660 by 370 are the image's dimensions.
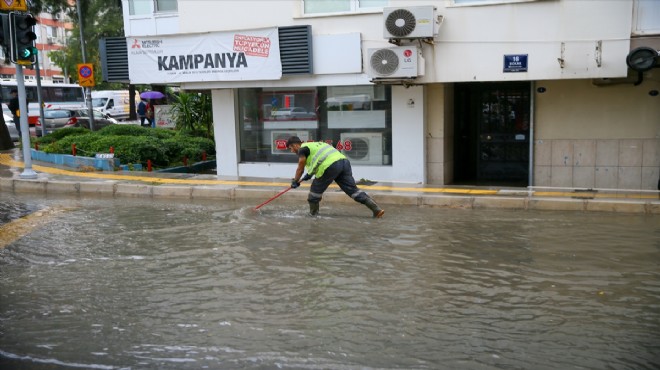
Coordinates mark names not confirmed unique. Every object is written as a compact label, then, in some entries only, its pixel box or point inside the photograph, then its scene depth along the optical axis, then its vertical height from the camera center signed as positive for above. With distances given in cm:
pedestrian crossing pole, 1341 +4
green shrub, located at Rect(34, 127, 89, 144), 1794 -14
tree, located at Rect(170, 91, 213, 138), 2012 +39
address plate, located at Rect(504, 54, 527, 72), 1132 +92
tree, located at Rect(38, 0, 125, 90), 2081 +532
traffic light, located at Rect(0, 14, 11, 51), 1256 +192
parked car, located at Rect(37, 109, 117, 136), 2894 +40
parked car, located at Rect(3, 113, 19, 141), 2586 +4
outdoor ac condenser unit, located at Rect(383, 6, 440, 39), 1133 +167
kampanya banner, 1303 +137
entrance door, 1339 -31
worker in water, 988 -73
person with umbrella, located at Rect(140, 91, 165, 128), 2861 +124
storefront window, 1309 +2
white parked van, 4522 +169
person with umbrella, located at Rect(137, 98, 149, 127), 2930 +73
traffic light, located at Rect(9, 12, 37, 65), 1262 +180
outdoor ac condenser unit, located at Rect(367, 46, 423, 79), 1153 +100
